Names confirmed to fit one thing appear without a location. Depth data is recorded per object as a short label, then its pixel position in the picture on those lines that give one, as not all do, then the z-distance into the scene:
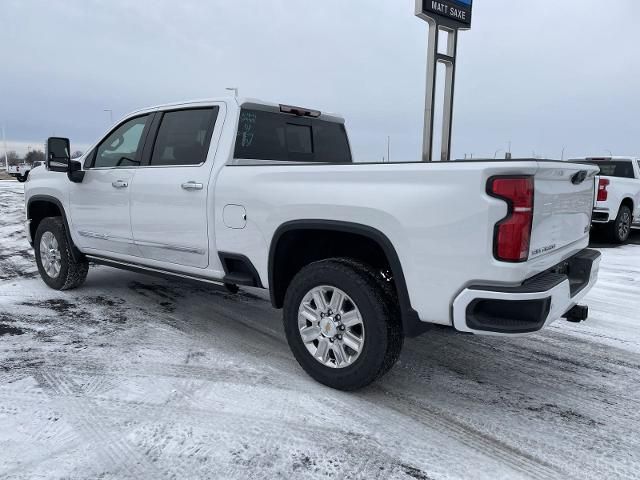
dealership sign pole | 8.92
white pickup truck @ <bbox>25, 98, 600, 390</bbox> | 2.50
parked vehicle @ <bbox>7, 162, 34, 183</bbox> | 32.44
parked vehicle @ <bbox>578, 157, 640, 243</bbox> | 9.84
